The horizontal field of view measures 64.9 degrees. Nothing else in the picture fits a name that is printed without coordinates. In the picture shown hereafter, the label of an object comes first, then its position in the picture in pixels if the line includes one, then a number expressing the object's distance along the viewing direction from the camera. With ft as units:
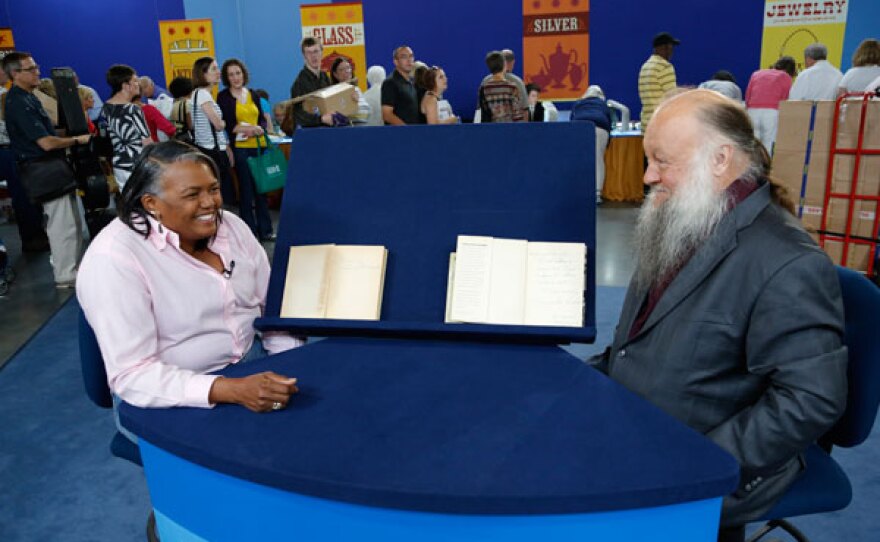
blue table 3.84
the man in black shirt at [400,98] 19.43
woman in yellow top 18.90
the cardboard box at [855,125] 13.91
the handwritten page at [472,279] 6.19
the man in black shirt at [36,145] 15.65
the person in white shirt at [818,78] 20.77
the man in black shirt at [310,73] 19.06
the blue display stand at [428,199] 6.45
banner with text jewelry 28.27
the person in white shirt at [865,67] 18.44
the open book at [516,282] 6.11
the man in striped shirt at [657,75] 21.79
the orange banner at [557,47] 30.58
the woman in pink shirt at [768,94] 22.74
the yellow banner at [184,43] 32.63
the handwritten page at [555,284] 6.07
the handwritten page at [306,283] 6.57
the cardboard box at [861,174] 14.29
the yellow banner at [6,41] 33.24
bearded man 4.44
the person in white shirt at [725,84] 23.34
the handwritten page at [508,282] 6.12
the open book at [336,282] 6.48
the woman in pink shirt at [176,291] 5.07
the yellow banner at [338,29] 32.27
